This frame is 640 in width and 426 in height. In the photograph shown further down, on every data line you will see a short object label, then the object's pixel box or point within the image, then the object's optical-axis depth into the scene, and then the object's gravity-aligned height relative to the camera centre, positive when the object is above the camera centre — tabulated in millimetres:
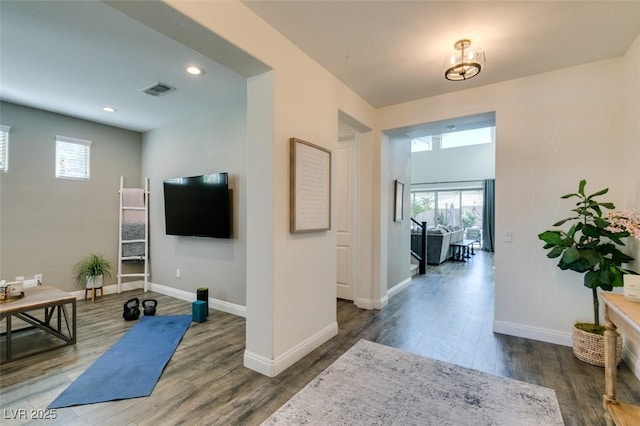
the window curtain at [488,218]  9977 -145
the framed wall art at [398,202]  4641 +185
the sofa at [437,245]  7262 -805
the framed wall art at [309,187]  2535 +246
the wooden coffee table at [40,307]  2549 -898
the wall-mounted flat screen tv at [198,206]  3869 +95
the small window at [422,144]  11555 +2850
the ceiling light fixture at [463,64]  2379 +1256
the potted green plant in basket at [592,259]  2422 -389
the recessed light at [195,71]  2972 +1502
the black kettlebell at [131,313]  3607 -1277
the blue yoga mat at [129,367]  2096 -1344
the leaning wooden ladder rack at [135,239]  4883 -395
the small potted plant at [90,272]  4445 -938
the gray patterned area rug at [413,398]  1849 -1333
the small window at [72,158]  4348 +849
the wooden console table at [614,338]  1589 -783
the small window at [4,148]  3830 +855
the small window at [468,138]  10359 +2839
